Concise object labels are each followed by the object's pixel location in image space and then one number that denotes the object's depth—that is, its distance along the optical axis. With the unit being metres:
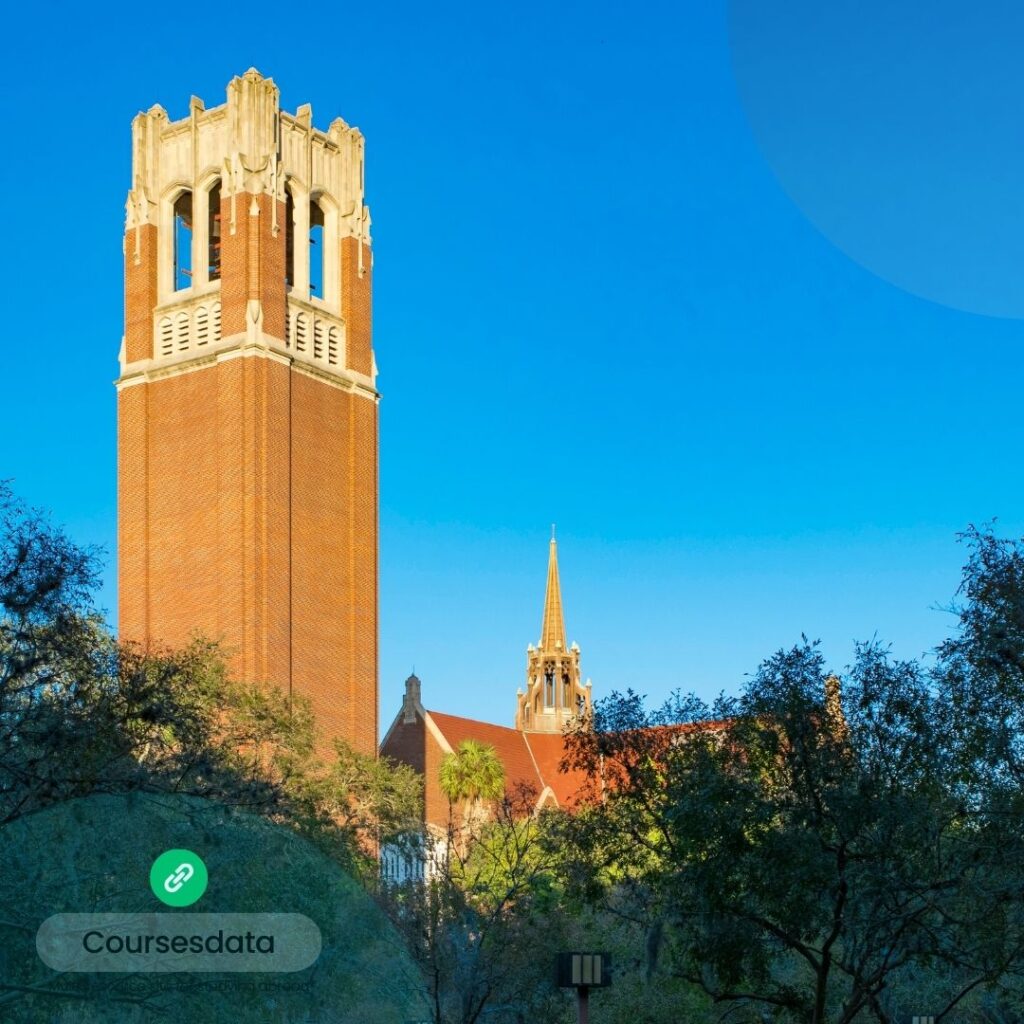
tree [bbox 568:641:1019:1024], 24.48
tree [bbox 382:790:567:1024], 35.12
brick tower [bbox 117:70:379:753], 69.69
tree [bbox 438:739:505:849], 84.19
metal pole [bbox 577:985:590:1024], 20.83
